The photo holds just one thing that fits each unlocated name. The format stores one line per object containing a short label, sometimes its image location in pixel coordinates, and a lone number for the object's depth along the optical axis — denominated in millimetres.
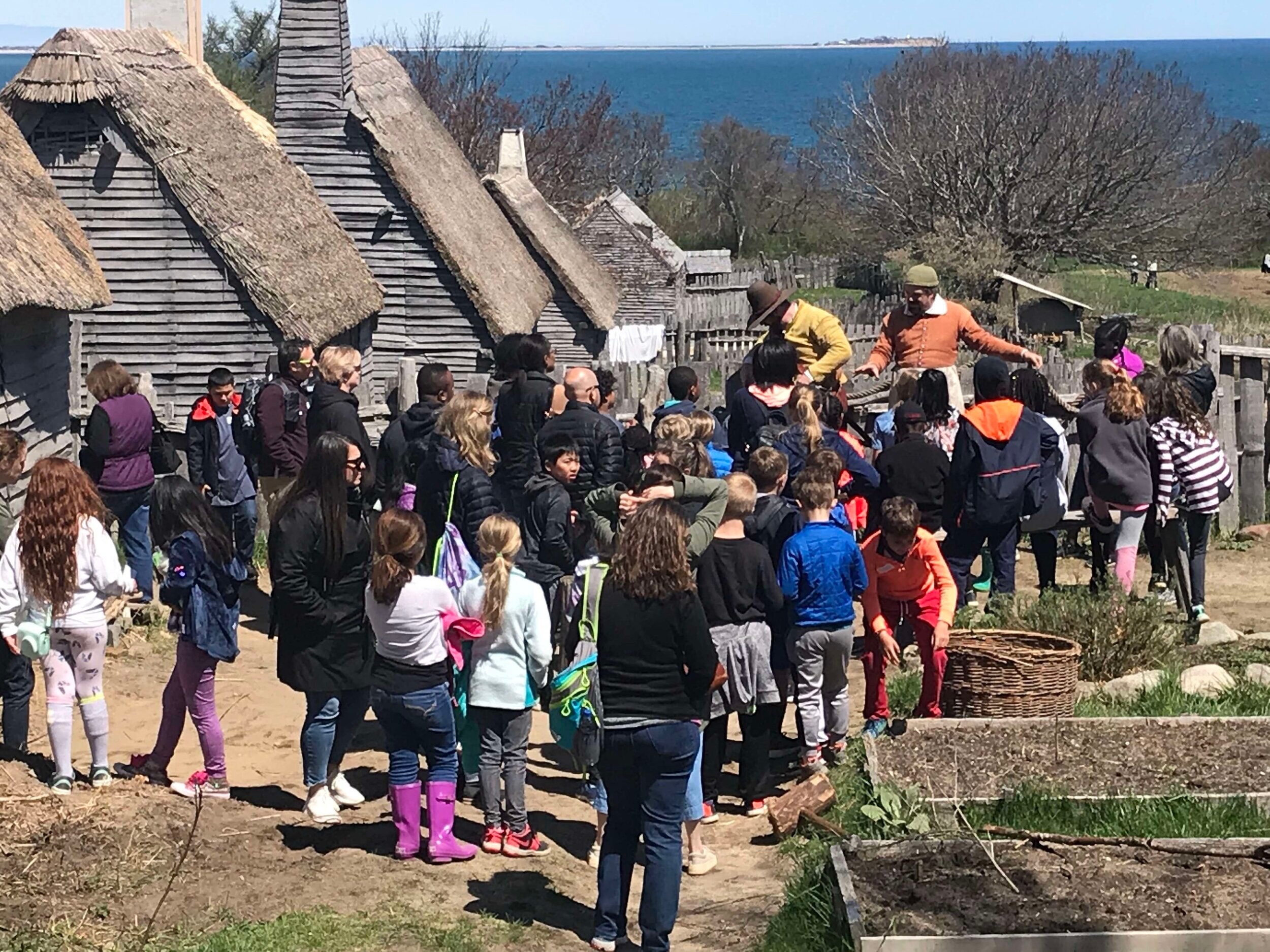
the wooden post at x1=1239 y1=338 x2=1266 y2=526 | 13945
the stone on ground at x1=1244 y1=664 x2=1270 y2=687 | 9281
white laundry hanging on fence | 31203
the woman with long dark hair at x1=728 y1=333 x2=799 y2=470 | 9672
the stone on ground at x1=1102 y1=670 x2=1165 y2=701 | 9047
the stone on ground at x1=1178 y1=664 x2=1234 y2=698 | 8992
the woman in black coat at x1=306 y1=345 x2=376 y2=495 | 10062
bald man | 8938
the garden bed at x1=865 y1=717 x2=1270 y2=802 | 7559
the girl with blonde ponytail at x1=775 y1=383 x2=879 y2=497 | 9133
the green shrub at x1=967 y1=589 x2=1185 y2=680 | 9672
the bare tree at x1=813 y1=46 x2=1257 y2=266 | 40500
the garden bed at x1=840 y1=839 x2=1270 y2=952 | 5910
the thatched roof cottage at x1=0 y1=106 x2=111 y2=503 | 11297
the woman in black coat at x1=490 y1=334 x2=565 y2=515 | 9641
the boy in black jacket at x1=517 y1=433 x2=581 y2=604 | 8141
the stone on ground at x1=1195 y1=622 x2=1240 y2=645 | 10258
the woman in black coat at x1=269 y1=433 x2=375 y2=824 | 7145
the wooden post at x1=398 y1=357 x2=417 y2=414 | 13477
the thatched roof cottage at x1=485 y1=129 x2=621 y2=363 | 24766
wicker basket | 8359
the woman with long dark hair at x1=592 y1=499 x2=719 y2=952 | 5988
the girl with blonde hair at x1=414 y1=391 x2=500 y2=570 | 8203
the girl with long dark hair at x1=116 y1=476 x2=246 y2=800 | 7414
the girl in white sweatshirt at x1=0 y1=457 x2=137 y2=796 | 7309
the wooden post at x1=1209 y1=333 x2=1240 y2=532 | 13906
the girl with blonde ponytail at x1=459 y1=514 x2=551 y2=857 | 7086
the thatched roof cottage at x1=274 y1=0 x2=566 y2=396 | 18469
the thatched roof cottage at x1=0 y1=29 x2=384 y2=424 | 15242
